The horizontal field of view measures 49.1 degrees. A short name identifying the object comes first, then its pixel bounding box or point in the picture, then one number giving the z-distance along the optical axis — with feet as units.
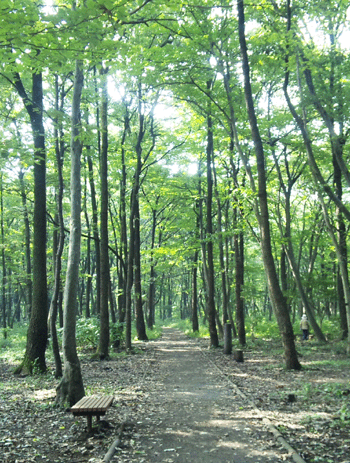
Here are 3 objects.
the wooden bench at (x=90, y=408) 17.47
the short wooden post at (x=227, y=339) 51.98
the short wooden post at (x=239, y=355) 45.74
